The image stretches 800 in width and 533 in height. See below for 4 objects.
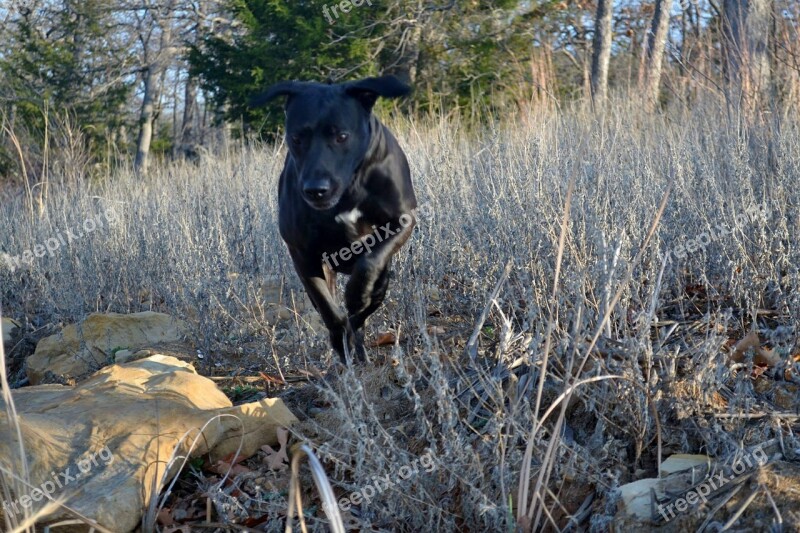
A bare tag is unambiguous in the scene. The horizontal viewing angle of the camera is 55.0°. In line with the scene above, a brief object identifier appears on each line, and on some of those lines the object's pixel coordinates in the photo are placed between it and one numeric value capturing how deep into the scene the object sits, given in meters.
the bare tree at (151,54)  18.91
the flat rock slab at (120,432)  2.50
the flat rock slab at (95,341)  4.53
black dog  3.63
